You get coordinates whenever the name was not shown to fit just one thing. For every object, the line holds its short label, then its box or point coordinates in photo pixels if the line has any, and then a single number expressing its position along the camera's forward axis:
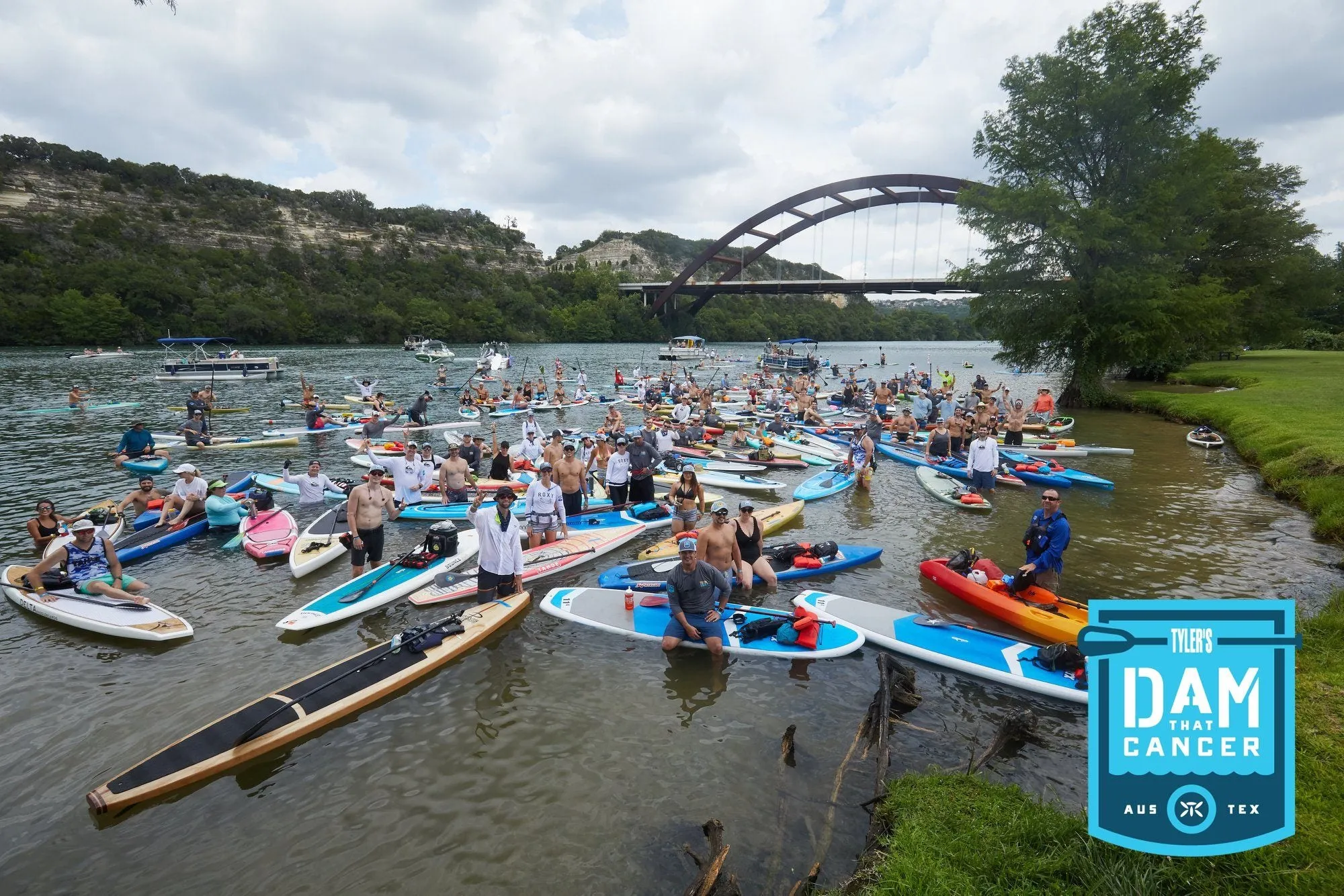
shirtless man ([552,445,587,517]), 13.70
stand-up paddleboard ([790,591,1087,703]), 7.61
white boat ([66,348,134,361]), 56.65
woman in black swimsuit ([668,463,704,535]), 12.08
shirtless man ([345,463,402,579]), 10.41
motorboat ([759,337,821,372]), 59.62
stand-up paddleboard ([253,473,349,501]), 16.50
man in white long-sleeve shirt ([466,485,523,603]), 9.09
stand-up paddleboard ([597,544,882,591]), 10.64
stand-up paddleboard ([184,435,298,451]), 22.51
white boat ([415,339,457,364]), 64.51
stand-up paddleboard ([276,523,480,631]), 9.27
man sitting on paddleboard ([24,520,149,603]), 9.48
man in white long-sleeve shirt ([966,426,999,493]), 16.53
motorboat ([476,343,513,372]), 46.41
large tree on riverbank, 27.91
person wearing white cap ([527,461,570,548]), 11.79
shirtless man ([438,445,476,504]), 15.00
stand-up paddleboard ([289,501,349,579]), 11.14
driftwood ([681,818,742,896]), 4.54
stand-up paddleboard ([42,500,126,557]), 9.95
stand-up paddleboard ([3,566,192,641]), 8.74
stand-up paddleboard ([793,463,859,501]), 17.02
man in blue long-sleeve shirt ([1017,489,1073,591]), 9.52
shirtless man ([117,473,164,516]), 12.99
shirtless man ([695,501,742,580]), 9.58
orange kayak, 8.83
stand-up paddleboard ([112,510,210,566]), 11.62
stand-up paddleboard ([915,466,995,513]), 15.70
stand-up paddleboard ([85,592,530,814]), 5.91
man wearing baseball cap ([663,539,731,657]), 8.40
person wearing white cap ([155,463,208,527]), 12.91
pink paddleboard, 11.79
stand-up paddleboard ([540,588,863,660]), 8.50
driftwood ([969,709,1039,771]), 6.38
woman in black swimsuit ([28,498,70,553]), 10.84
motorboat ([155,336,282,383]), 45.00
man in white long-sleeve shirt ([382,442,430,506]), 14.88
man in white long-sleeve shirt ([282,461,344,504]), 15.08
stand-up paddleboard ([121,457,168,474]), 18.47
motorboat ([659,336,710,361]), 71.75
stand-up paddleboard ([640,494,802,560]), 14.41
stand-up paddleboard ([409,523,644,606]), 10.26
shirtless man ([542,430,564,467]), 15.53
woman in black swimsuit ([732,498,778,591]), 10.56
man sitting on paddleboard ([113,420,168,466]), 18.88
